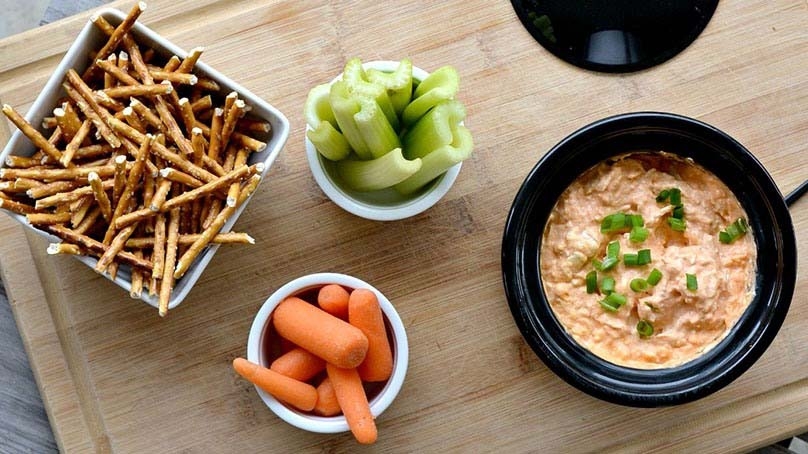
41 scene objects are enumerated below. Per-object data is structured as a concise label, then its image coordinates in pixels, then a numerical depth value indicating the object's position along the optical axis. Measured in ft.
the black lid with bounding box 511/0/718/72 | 2.24
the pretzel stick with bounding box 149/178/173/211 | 1.96
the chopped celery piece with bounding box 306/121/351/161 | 1.98
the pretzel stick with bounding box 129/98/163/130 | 1.97
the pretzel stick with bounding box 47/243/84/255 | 1.93
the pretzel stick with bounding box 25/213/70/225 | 1.93
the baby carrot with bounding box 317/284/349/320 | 2.09
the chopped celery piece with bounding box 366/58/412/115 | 1.96
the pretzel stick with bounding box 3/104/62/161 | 1.94
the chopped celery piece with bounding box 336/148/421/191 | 1.95
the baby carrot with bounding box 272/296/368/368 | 2.04
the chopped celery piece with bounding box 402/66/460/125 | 1.95
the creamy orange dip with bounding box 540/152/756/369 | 2.11
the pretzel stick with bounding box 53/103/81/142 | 1.97
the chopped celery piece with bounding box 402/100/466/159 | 1.94
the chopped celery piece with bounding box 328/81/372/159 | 1.90
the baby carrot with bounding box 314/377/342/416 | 2.12
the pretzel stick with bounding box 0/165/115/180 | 1.96
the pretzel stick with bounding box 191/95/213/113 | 2.02
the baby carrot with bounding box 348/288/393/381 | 2.06
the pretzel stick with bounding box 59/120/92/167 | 1.96
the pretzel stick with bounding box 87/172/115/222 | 1.91
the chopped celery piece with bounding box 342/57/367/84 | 1.92
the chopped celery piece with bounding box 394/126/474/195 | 1.94
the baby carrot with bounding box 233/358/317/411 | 2.06
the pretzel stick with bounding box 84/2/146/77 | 1.97
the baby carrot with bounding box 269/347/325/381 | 2.11
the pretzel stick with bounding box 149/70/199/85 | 1.99
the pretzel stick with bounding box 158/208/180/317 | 1.95
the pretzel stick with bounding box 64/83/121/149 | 1.98
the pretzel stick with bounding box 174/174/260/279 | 1.97
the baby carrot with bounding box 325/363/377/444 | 2.05
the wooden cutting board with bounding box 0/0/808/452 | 2.22
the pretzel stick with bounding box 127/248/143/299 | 1.97
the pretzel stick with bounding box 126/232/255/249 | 1.99
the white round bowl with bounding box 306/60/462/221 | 2.09
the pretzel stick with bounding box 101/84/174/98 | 1.98
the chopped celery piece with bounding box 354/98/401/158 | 1.90
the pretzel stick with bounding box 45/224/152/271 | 1.95
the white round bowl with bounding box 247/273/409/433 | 2.10
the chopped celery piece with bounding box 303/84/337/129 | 1.99
